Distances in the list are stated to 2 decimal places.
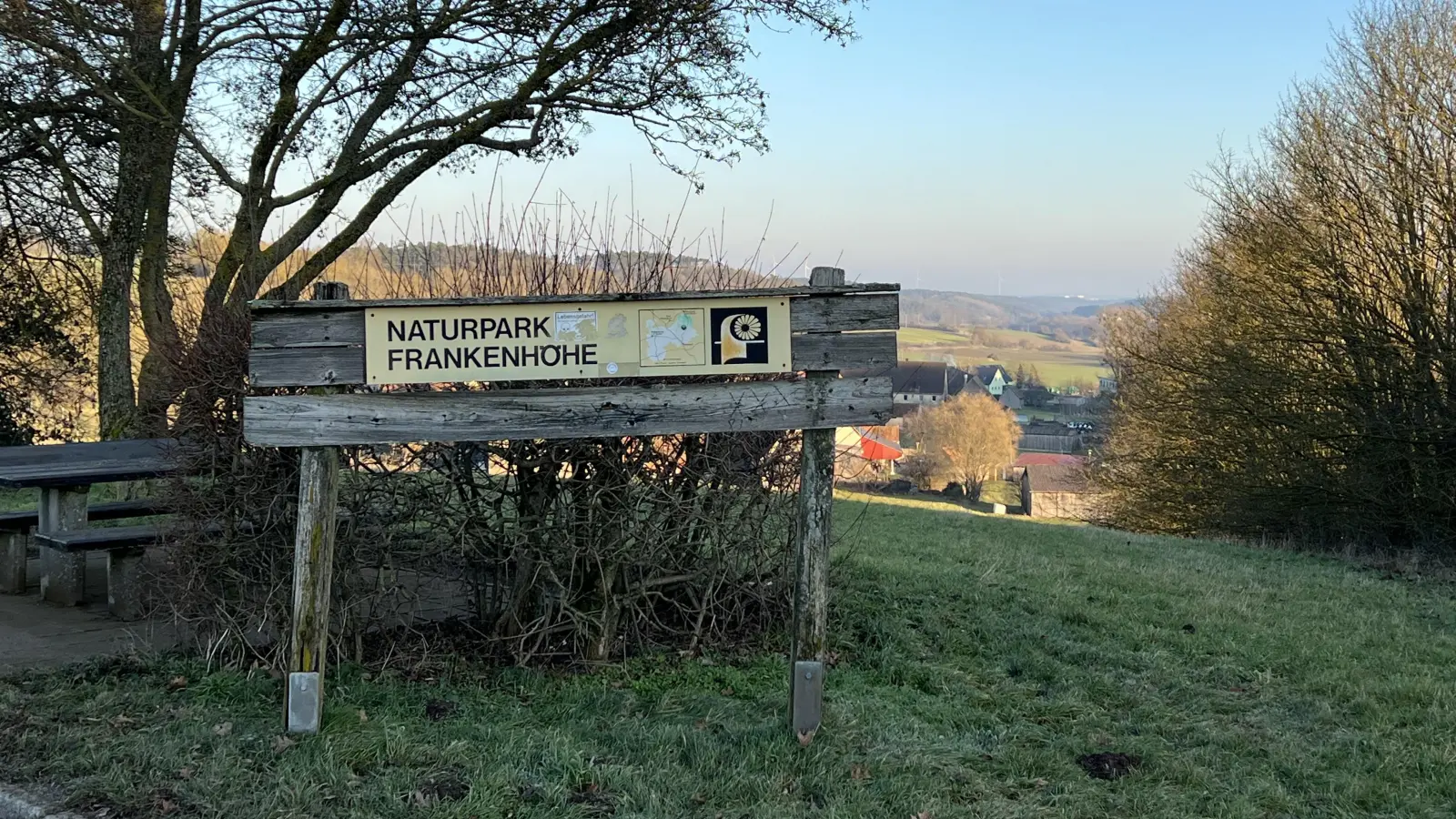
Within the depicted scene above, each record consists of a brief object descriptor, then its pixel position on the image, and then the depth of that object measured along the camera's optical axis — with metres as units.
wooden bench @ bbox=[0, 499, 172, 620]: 6.11
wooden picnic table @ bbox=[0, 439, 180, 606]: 6.10
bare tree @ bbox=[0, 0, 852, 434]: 10.60
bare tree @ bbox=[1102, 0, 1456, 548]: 14.68
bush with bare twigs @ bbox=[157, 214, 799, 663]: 5.22
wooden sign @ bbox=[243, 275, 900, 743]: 4.43
